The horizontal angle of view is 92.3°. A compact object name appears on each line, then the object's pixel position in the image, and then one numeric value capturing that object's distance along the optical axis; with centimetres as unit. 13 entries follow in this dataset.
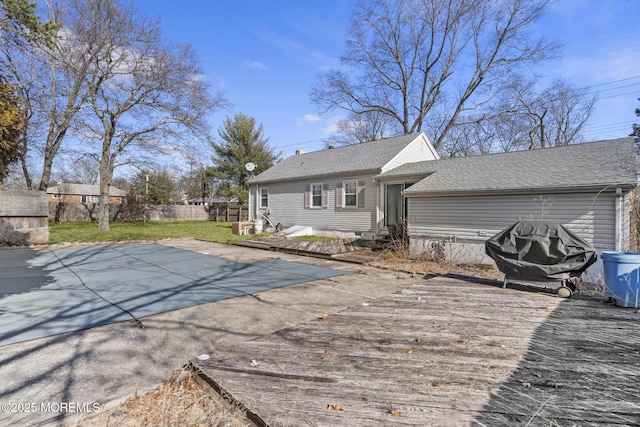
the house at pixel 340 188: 1248
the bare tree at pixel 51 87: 1588
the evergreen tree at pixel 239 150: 2942
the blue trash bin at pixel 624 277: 436
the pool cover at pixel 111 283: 431
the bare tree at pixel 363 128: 2792
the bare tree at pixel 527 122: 2259
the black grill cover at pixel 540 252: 518
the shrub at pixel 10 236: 1113
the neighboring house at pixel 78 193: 4123
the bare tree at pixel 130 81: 1594
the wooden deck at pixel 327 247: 1046
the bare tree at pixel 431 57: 2044
